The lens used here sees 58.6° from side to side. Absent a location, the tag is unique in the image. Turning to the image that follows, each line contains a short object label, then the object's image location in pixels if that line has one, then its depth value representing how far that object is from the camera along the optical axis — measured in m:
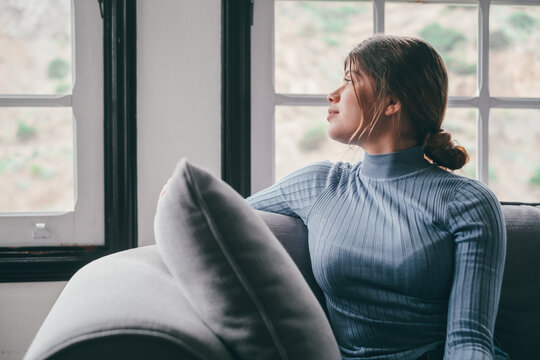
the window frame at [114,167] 1.62
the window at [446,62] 1.79
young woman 0.96
